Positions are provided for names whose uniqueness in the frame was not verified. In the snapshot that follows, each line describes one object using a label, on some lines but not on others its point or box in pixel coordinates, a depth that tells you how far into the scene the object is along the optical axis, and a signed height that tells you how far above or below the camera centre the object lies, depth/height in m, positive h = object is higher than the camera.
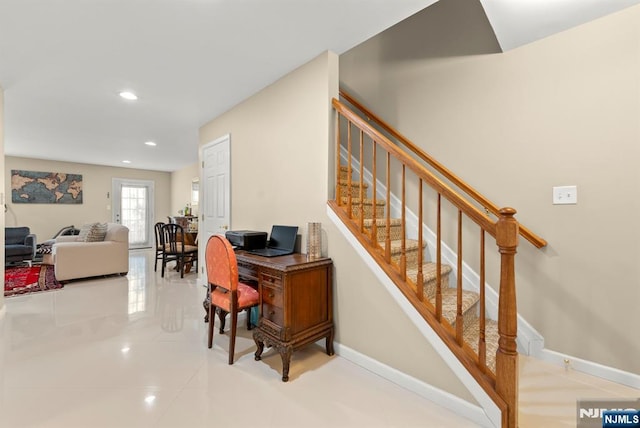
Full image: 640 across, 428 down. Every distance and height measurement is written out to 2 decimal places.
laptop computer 2.46 -0.27
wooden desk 1.92 -0.64
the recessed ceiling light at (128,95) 3.13 +1.31
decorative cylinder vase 2.23 -0.22
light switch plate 1.94 +0.13
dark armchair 5.11 -0.62
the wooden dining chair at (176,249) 4.68 -0.64
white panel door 3.55 +0.32
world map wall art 6.45 +0.59
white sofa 4.24 -0.69
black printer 2.58 -0.25
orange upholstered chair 2.05 -0.56
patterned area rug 3.90 -1.04
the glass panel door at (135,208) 7.86 +0.13
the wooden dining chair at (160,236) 4.84 -0.42
